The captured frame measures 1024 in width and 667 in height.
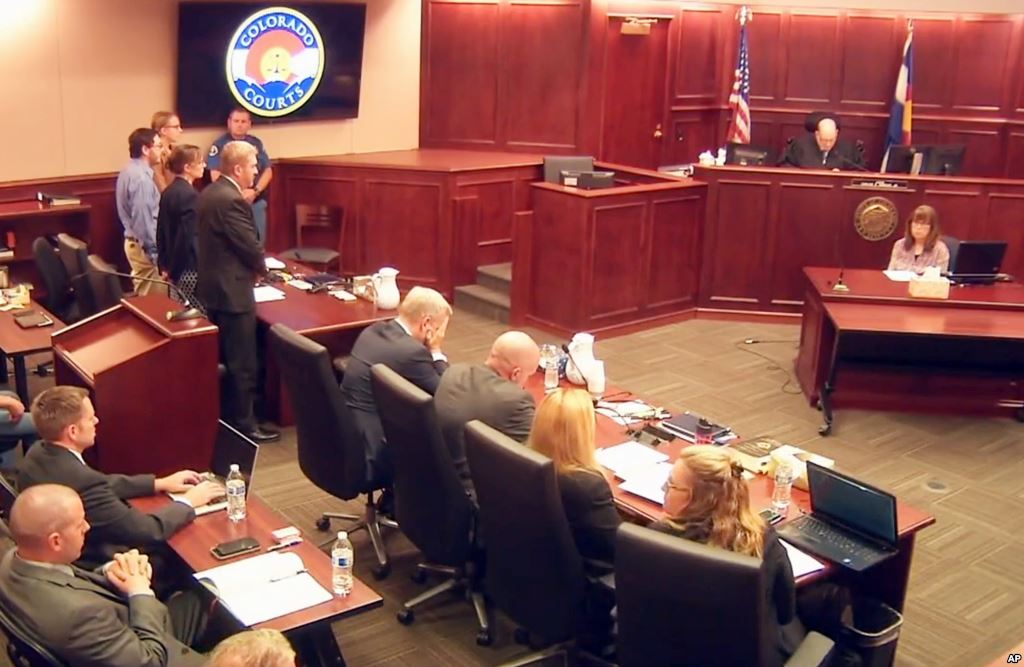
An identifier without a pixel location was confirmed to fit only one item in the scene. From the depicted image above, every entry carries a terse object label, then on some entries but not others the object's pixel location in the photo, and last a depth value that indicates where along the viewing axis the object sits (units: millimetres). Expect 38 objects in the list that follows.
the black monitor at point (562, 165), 9617
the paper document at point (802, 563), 3594
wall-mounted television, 8648
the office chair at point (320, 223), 9234
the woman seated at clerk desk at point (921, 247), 7254
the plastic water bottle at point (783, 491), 3973
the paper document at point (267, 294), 6512
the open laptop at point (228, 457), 3871
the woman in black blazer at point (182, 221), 6293
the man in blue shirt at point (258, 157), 8703
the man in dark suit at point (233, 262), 5867
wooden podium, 4664
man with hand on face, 4750
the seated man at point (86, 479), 3613
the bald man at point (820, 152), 9219
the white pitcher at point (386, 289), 6288
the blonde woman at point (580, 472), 3652
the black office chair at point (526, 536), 3537
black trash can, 3750
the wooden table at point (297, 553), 3217
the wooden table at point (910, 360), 6828
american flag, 10992
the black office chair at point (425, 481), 4039
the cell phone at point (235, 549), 3510
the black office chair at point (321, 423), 4504
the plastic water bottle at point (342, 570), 3346
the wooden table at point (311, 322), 6027
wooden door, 10773
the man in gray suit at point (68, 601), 2924
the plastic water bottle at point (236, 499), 3744
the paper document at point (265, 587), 3229
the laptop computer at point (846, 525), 3697
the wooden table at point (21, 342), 5492
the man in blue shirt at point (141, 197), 7438
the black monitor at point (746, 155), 9016
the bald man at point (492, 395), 4238
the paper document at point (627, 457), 4250
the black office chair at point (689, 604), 2953
